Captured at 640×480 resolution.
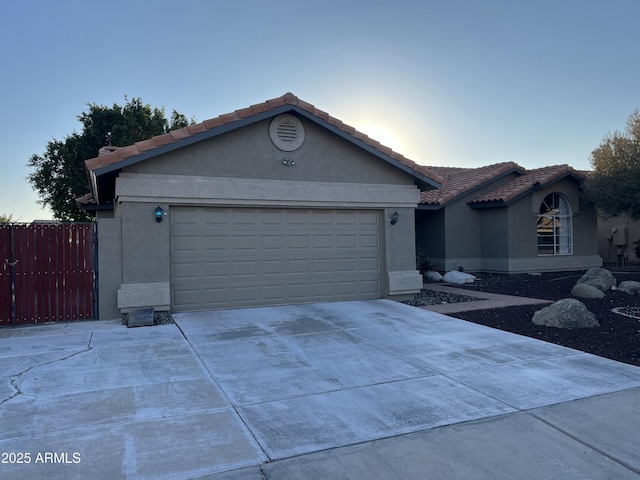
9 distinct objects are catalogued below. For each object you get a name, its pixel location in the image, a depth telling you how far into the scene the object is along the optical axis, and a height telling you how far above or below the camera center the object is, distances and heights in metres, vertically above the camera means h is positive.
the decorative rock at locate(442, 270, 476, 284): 17.03 -1.26
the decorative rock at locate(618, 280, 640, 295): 13.06 -1.33
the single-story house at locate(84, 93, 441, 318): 9.72 +0.75
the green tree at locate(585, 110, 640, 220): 18.12 +2.64
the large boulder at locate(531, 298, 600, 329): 8.81 -1.43
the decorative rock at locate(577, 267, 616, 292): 13.98 -1.16
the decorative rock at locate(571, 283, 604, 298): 12.58 -1.37
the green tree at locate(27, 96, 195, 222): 27.53 +5.68
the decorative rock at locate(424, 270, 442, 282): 17.70 -1.24
